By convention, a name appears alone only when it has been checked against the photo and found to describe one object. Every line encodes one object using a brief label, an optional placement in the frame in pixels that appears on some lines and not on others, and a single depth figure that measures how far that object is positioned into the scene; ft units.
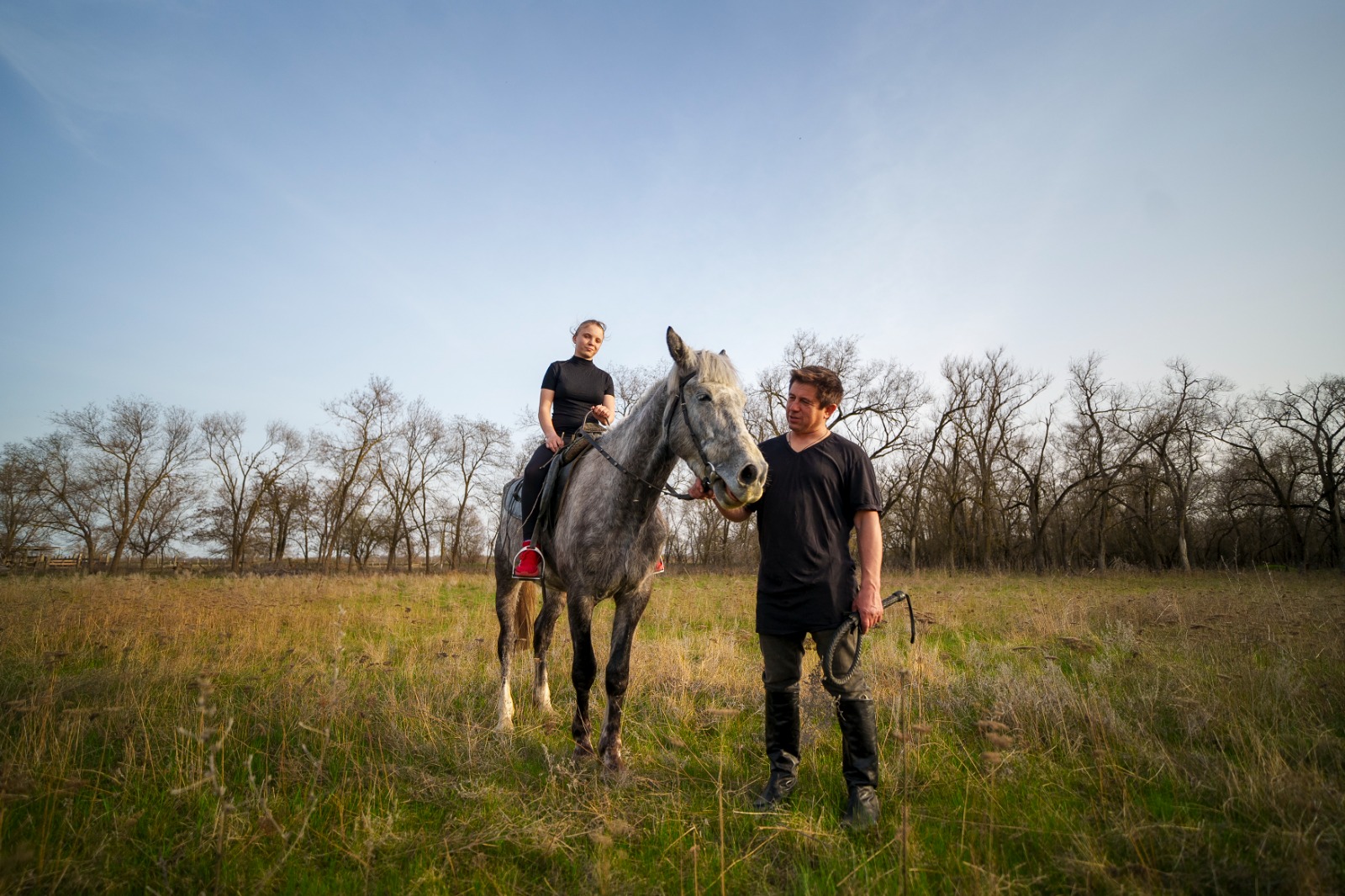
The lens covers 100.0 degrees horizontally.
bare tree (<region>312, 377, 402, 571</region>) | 121.80
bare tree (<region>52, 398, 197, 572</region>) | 122.83
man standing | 10.11
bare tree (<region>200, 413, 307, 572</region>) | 136.77
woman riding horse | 16.69
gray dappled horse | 11.60
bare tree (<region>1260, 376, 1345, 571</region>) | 90.63
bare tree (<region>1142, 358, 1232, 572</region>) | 103.19
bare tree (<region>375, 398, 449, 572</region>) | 135.74
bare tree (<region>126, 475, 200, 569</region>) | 142.00
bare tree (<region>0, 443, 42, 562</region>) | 117.60
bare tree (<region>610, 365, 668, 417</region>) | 109.19
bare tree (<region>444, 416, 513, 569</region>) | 141.90
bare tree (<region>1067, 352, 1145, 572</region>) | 105.96
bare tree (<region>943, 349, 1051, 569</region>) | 108.88
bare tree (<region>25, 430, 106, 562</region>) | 121.39
